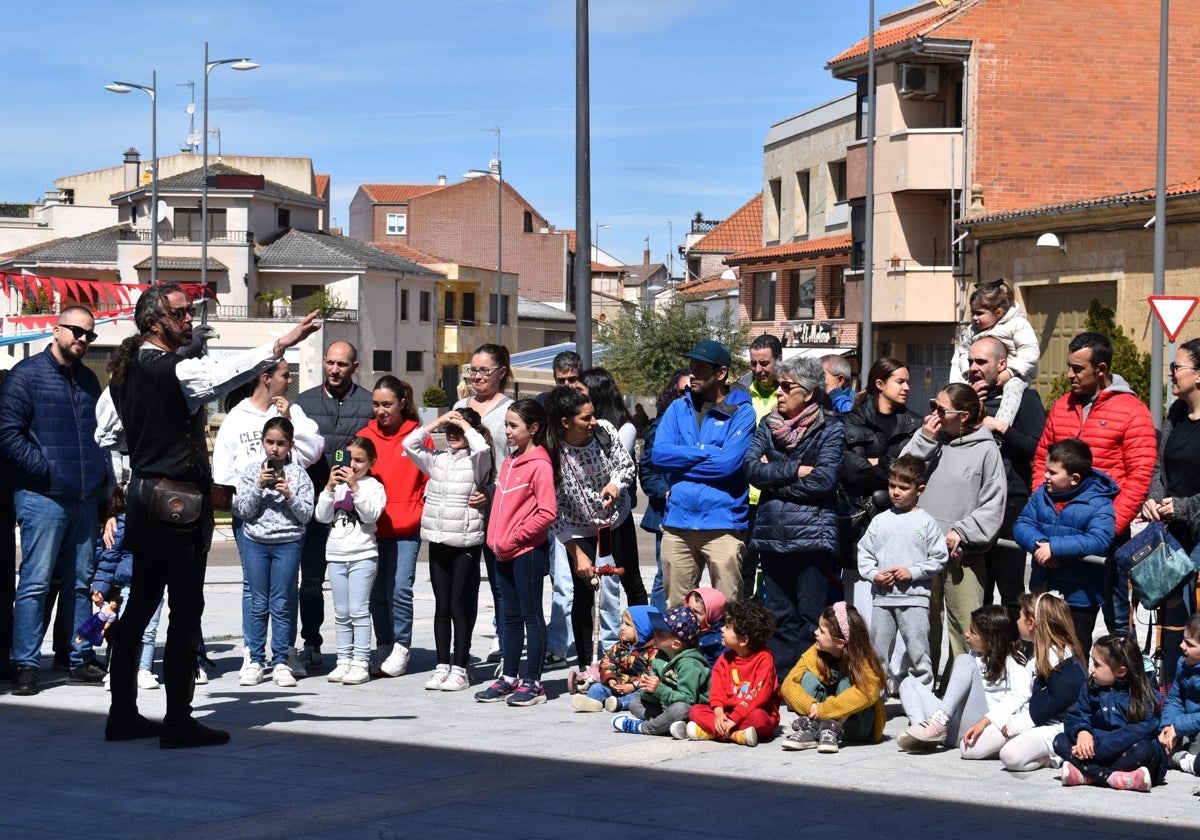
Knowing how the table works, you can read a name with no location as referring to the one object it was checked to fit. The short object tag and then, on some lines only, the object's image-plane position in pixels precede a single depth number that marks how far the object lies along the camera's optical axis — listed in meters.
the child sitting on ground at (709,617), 9.05
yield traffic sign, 21.14
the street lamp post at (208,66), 46.34
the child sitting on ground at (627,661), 9.14
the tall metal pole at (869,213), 39.19
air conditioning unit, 41.03
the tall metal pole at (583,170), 14.06
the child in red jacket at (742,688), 8.34
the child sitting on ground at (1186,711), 7.60
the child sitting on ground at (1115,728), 7.33
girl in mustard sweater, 8.18
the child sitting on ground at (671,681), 8.59
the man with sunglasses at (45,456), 9.73
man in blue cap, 9.70
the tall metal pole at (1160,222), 25.25
